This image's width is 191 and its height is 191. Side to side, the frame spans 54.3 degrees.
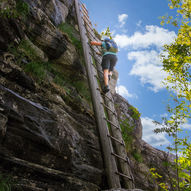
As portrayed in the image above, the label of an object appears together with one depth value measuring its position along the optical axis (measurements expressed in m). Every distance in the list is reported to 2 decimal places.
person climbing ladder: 6.16
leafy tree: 7.32
